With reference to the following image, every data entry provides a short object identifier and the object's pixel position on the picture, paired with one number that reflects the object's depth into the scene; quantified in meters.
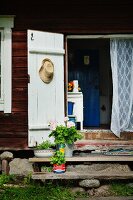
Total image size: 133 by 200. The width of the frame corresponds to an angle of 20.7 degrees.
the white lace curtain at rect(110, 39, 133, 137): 8.41
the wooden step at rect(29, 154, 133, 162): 6.59
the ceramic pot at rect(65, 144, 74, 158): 6.71
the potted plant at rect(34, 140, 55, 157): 6.80
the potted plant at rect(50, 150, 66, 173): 6.31
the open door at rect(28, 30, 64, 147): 7.61
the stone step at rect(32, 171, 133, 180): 6.05
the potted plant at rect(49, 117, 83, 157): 6.58
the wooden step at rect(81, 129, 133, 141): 8.33
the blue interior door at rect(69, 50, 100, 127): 10.57
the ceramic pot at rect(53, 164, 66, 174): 6.29
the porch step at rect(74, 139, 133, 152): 7.55
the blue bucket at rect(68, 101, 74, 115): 9.05
